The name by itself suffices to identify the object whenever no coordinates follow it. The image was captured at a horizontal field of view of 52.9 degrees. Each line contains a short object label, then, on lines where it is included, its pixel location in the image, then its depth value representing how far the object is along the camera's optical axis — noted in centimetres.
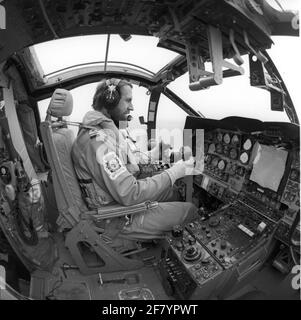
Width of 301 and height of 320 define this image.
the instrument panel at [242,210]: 174
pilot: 196
